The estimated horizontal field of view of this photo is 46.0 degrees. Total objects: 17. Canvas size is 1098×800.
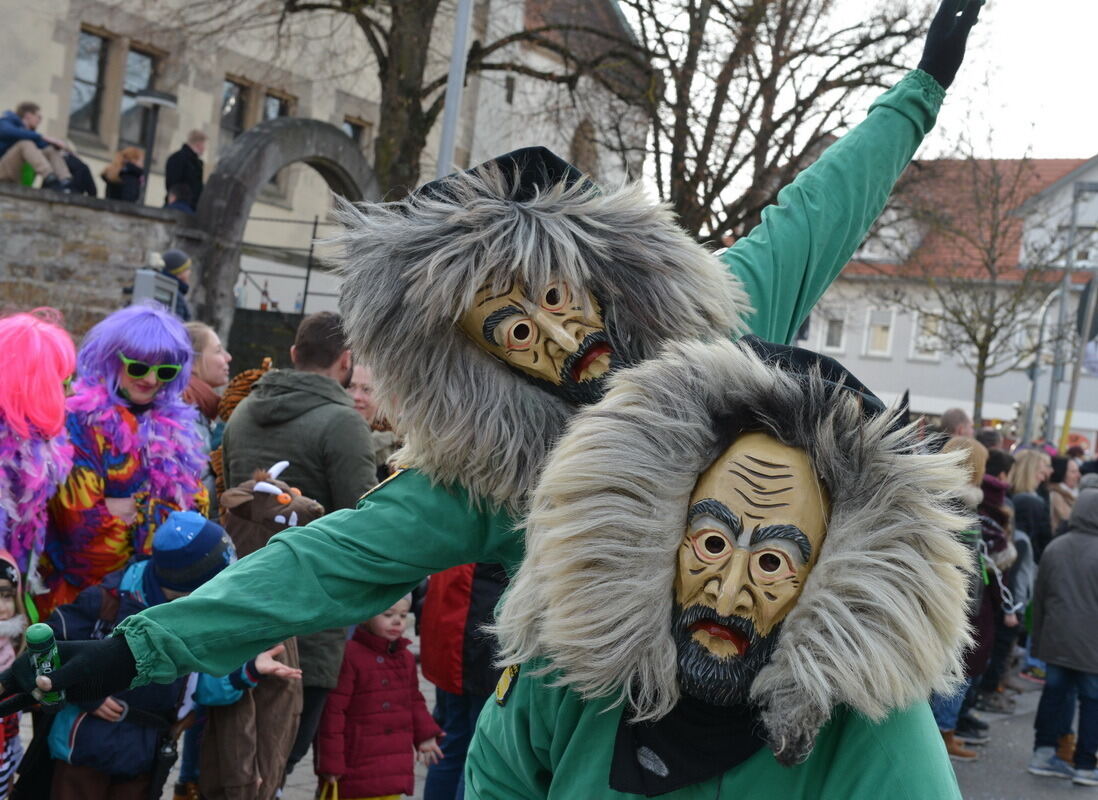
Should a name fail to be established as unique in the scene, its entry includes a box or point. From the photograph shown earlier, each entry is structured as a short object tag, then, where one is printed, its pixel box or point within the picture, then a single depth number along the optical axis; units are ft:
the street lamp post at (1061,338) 62.95
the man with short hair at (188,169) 42.55
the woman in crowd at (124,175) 44.34
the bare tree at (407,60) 46.14
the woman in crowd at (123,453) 13.58
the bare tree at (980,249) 64.18
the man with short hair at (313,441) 15.24
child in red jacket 15.53
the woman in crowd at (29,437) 12.67
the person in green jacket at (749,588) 6.11
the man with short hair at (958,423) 27.22
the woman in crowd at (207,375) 19.01
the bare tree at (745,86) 45.16
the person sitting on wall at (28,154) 39.93
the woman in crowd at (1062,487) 37.42
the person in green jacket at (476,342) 8.27
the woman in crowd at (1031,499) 33.17
